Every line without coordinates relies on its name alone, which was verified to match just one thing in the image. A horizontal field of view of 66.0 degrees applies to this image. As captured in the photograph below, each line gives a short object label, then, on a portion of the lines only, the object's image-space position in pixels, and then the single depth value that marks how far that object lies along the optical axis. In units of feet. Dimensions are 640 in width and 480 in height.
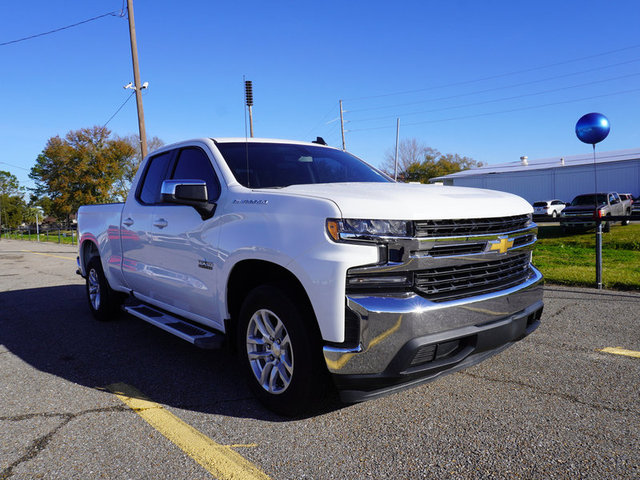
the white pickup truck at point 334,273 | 8.82
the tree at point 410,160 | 241.55
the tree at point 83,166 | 155.12
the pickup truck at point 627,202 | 85.97
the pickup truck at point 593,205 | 65.26
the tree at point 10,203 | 290.56
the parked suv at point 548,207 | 123.03
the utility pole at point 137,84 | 61.36
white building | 134.62
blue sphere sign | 38.83
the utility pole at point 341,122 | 170.40
